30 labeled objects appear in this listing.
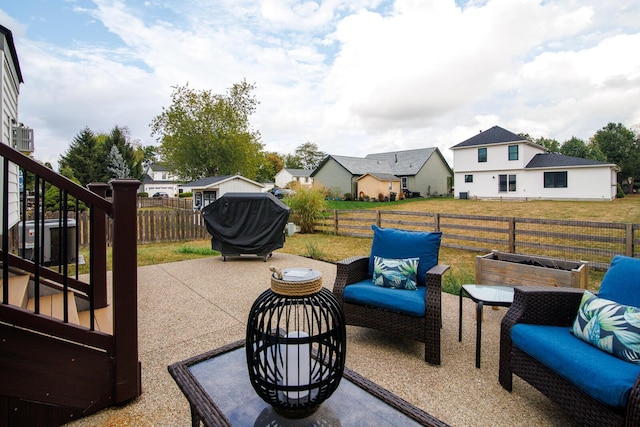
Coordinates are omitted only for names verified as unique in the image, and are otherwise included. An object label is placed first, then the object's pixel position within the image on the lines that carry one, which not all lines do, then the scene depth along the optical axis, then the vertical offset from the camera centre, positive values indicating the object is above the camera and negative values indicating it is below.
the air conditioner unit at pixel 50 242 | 6.25 -0.57
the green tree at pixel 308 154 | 61.91 +11.17
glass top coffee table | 1.47 -0.94
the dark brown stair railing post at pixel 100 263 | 3.59 -0.57
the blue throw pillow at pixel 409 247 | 3.38 -0.38
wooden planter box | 3.66 -0.73
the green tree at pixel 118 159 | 29.16 +5.04
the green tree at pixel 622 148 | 30.27 +6.35
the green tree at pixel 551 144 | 44.72 +9.37
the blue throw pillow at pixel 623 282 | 2.09 -0.49
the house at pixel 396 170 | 27.91 +3.81
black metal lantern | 1.48 -0.67
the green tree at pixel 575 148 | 38.76 +7.86
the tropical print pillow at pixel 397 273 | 3.27 -0.64
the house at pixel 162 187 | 45.17 +3.63
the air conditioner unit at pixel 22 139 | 5.50 +1.27
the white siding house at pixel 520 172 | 20.29 +2.65
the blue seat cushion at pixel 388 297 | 2.88 -0.82
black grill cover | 7.28 -0.25
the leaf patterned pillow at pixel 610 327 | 1.85 -0.72
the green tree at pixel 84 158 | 28.30 +4.91
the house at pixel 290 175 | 46.19 +5.33
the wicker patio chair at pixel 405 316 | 2.80 -0.97
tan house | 25.81 +2.08
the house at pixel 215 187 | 19.78 +1.62
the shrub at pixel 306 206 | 11.55 +0.21
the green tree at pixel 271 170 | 49.23 +6.68
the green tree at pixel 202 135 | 25.33 +6.17
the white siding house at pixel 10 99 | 4.42 +1.79
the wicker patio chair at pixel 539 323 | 1.94 -0.88
